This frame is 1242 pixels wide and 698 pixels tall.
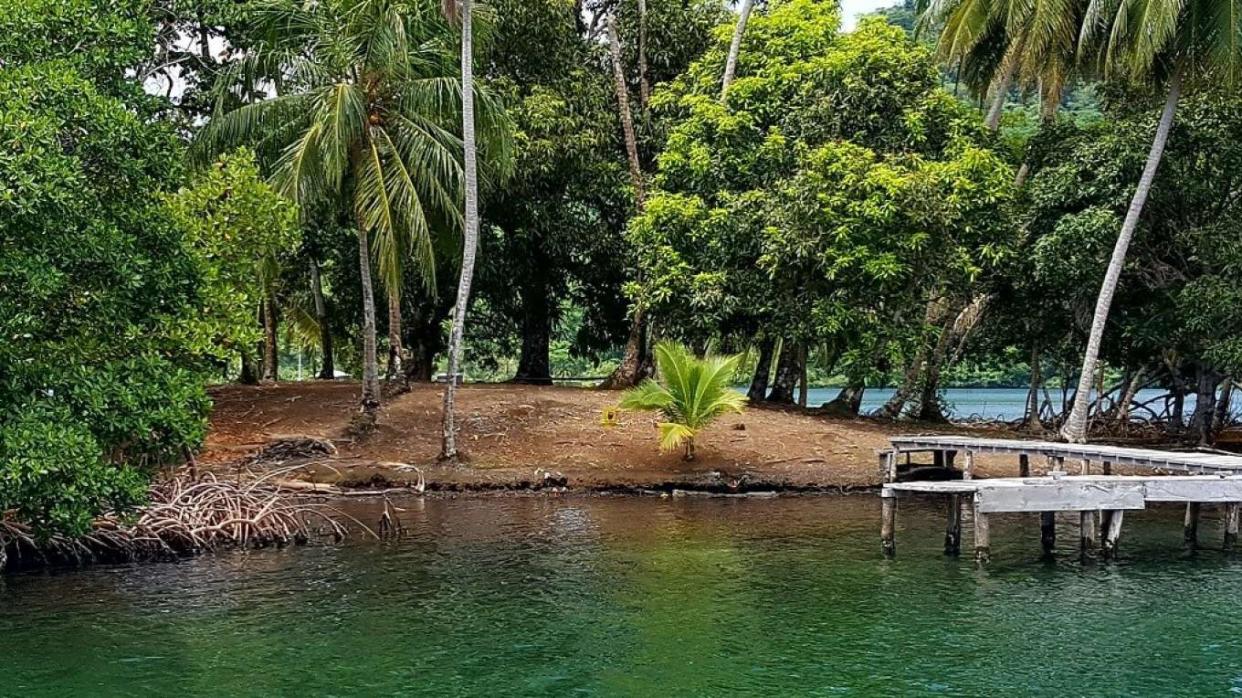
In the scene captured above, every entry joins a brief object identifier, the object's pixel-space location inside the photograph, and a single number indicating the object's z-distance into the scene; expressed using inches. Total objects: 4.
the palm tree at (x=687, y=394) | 792.3
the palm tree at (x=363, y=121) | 771.4
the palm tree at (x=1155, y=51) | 709.9
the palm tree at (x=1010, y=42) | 792.9
